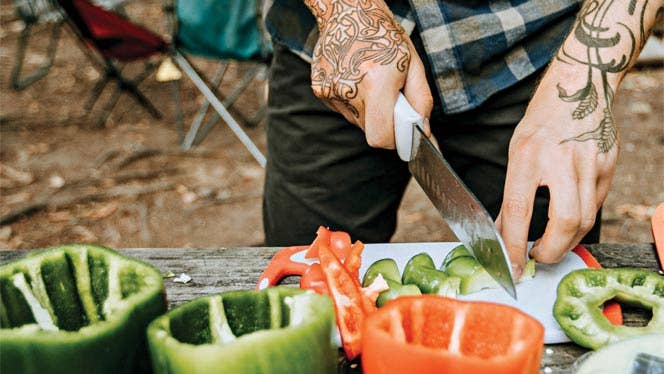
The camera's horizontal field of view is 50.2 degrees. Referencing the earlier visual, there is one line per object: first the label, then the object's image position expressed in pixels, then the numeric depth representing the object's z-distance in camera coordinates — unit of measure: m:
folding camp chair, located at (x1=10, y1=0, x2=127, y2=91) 4.14
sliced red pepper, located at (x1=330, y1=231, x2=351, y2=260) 1.33
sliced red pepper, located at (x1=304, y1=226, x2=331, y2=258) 1.33
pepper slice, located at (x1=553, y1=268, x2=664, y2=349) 1.10
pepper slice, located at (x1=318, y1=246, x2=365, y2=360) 1.08
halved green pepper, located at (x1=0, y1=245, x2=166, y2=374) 0.81
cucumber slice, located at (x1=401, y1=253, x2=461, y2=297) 1.19
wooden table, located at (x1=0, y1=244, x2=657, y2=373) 1.34
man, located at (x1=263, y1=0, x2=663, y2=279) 1.29
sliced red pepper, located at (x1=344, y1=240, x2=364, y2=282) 1.23
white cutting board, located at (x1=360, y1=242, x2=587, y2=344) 1.21
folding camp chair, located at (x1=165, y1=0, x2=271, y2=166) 3.92
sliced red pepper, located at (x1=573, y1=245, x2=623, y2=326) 1.19
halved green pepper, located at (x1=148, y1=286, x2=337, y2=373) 0.78
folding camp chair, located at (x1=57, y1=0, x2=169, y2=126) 3.78
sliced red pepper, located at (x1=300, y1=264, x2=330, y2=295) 1.18
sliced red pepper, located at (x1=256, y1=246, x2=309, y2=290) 1.33
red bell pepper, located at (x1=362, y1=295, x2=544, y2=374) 0.78
